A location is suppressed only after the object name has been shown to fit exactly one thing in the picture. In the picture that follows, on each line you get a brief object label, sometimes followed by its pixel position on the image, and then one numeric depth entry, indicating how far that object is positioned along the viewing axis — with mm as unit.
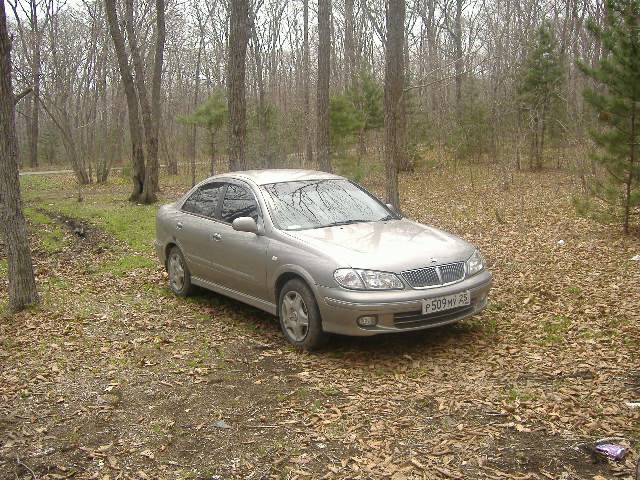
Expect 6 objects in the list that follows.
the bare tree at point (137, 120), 18109
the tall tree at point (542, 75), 22703
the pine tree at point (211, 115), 21578
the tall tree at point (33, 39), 24203
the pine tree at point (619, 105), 9289
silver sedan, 5336
